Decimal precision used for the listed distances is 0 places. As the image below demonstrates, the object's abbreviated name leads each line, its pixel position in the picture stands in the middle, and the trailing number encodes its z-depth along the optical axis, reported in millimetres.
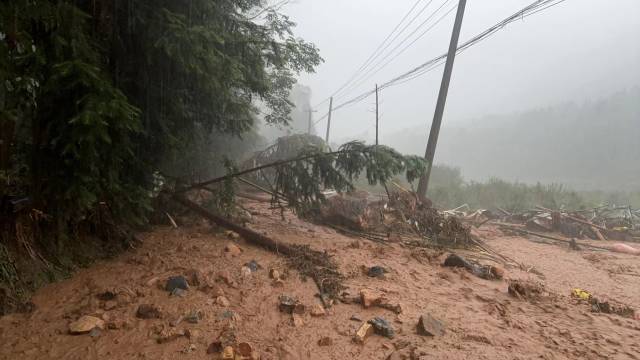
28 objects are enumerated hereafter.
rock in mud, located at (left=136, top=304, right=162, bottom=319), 3600
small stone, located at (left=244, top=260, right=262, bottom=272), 4975
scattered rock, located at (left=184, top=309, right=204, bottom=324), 3578
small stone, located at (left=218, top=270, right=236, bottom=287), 4488
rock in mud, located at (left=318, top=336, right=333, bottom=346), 3460
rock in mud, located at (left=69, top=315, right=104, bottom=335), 3253
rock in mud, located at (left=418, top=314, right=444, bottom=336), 3657
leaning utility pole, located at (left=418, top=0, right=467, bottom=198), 9781
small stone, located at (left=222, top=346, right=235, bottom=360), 3054
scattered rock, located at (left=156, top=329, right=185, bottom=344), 3263
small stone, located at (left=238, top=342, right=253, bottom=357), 3143
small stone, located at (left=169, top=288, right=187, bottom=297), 4051
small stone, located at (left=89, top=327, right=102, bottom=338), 3263
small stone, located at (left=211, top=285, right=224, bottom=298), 4152
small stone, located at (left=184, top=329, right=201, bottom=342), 3322
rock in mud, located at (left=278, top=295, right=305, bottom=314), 3986
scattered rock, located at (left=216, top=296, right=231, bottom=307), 3960
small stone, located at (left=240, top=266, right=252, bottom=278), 4758
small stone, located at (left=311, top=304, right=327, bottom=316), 3965
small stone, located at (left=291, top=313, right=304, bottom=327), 3744
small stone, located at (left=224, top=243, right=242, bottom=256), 5443
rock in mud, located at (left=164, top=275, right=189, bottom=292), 4176
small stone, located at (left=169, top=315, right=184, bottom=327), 3515
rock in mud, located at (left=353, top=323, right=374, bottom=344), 3506
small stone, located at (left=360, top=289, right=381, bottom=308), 4180
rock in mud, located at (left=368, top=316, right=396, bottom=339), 3611
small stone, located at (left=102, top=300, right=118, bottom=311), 3691
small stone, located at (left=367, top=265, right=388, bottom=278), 5277
